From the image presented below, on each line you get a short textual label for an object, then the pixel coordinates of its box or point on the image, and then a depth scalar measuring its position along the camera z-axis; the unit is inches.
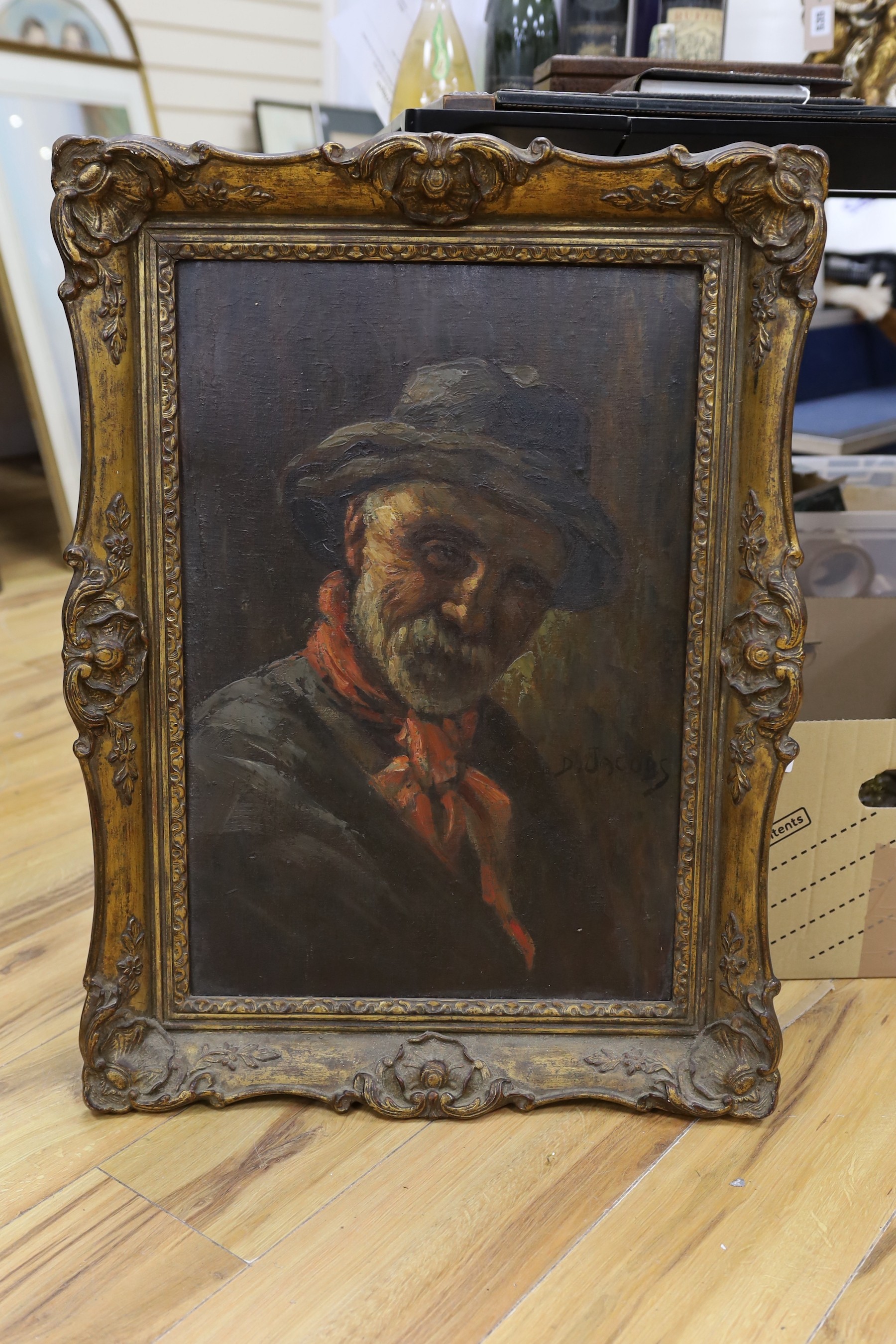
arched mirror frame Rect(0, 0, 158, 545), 109.3
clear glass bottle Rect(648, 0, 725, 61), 49.2
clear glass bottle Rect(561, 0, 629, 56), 53.7
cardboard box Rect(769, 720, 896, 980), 47.9
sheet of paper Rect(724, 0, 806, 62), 53.9
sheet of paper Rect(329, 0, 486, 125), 59.8
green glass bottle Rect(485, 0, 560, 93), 54.0
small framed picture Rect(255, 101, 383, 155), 119.1
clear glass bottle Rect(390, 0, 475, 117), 55.7
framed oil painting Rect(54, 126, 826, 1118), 37.0
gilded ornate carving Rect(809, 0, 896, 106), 60.6
